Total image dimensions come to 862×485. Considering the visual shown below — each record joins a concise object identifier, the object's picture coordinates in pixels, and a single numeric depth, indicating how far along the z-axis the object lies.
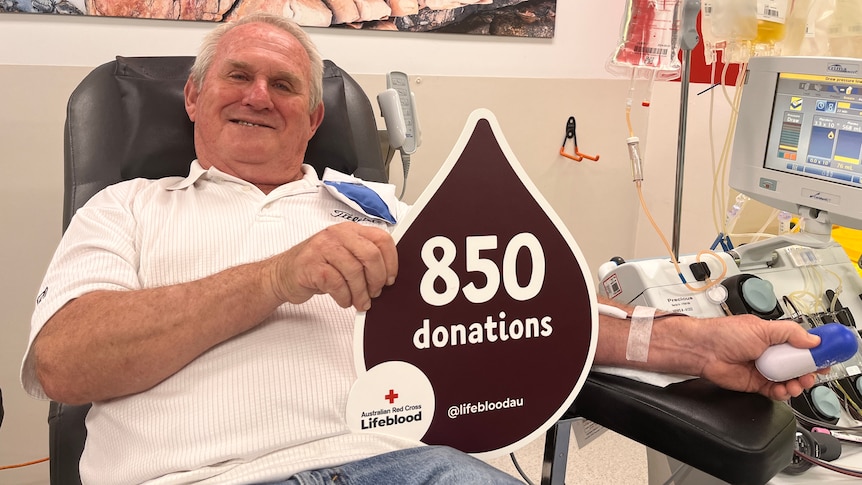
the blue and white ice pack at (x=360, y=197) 1.39
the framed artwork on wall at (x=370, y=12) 1.85
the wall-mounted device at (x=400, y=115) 1.75
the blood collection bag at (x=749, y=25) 1.47
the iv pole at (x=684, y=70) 1.43
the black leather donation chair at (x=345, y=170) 0.98
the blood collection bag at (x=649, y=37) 1.53
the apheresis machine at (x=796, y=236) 1.29
